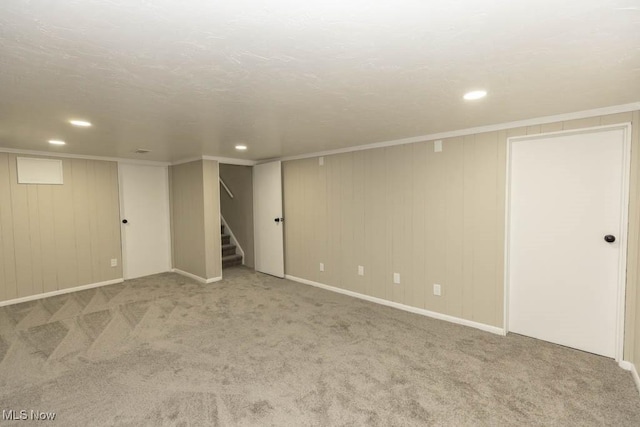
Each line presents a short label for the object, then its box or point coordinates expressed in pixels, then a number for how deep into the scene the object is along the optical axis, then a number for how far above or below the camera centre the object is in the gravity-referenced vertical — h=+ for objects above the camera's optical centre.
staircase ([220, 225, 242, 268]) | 6.21 -1.01
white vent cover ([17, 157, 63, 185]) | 4.31 +0.50
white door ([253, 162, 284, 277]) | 5.37 -0.27
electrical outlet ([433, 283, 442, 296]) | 3.59 -1.00
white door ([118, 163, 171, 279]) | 5.38 -0.25
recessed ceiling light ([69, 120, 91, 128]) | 2.75 +0.73
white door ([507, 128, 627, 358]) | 2.65 -0.35
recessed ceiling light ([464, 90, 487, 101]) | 2.11 +0.72
